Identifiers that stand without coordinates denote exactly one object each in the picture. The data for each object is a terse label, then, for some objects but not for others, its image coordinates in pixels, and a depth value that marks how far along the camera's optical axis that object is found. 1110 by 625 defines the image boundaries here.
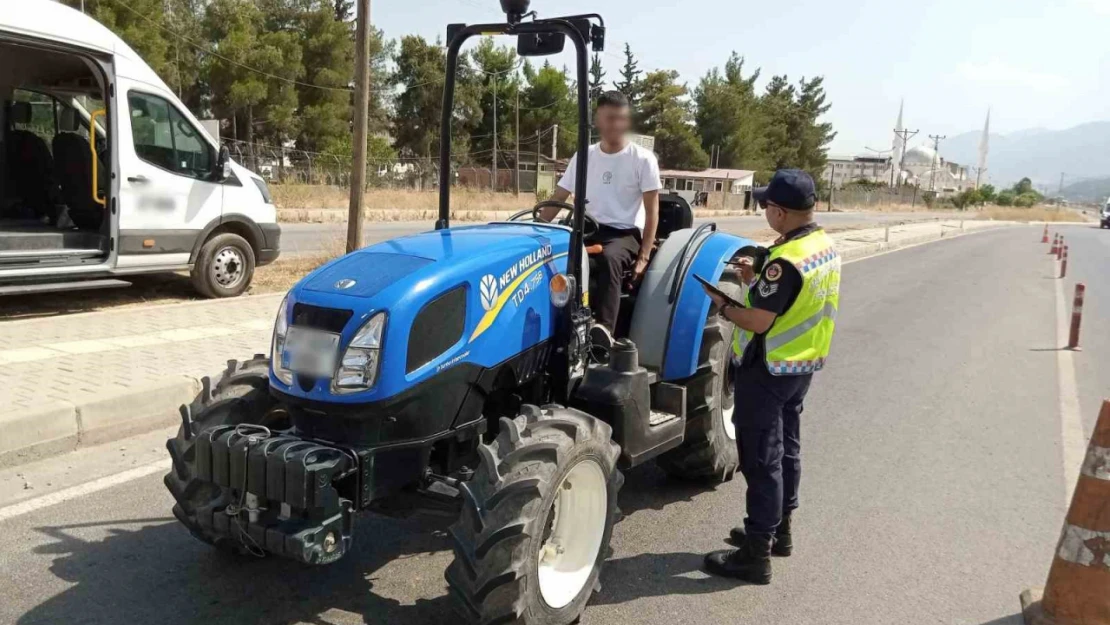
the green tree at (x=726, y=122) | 72.00
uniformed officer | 3.89
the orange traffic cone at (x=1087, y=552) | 3.48
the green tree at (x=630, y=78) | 68.69
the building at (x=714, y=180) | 65.69
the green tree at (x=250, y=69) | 43.31
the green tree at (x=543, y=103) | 59.31
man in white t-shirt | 4.74
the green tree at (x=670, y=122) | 65.06
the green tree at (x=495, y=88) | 55.28
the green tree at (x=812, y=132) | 83.38
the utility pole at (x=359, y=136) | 12.35
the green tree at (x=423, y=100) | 54.81
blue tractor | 3.07
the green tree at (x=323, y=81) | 47.69
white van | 8.66
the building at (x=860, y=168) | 149.12
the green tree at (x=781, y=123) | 80.06
